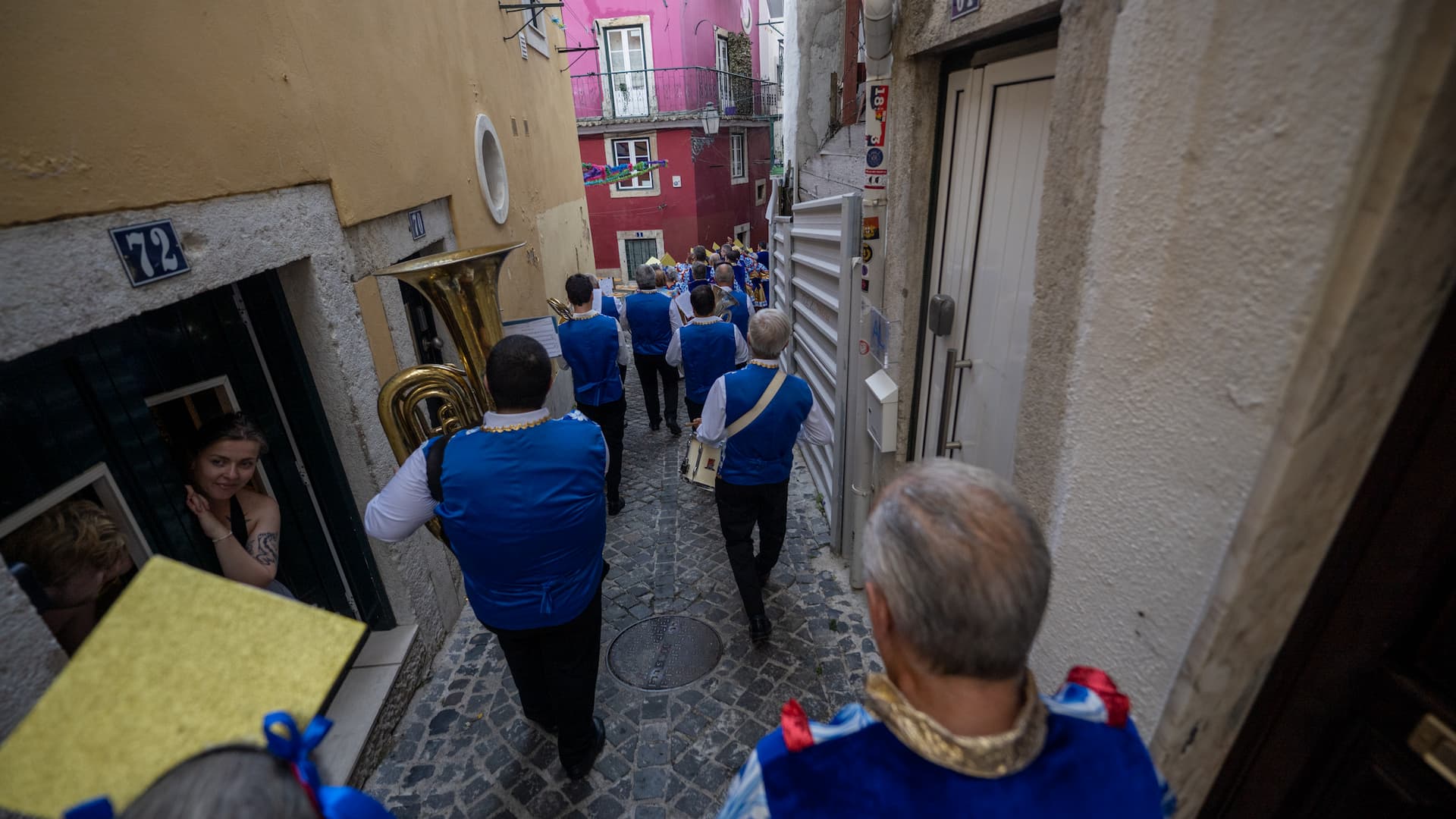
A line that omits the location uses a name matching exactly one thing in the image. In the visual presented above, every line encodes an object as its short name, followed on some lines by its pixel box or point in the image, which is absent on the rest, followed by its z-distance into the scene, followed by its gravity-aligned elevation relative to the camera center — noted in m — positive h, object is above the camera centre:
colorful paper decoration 15.72 +0.32
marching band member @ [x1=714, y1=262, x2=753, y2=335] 6.66 -1.36
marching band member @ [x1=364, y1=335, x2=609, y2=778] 2.30 -1.17
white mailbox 3.34 -1.27
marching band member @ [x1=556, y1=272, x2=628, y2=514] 5.16 -1.39
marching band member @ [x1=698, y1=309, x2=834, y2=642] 3.39 -1.47
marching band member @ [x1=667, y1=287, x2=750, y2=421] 5.27 -1.39
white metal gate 3.78 -0.98
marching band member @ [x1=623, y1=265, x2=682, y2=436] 6.12 -1.49
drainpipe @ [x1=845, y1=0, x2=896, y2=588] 2.99 -0.46
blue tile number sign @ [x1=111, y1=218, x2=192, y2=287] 1.83 -0.13
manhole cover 3.50 -2.71
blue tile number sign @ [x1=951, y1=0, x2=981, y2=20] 2.22 +0.58
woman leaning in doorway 2.32 -1.13
